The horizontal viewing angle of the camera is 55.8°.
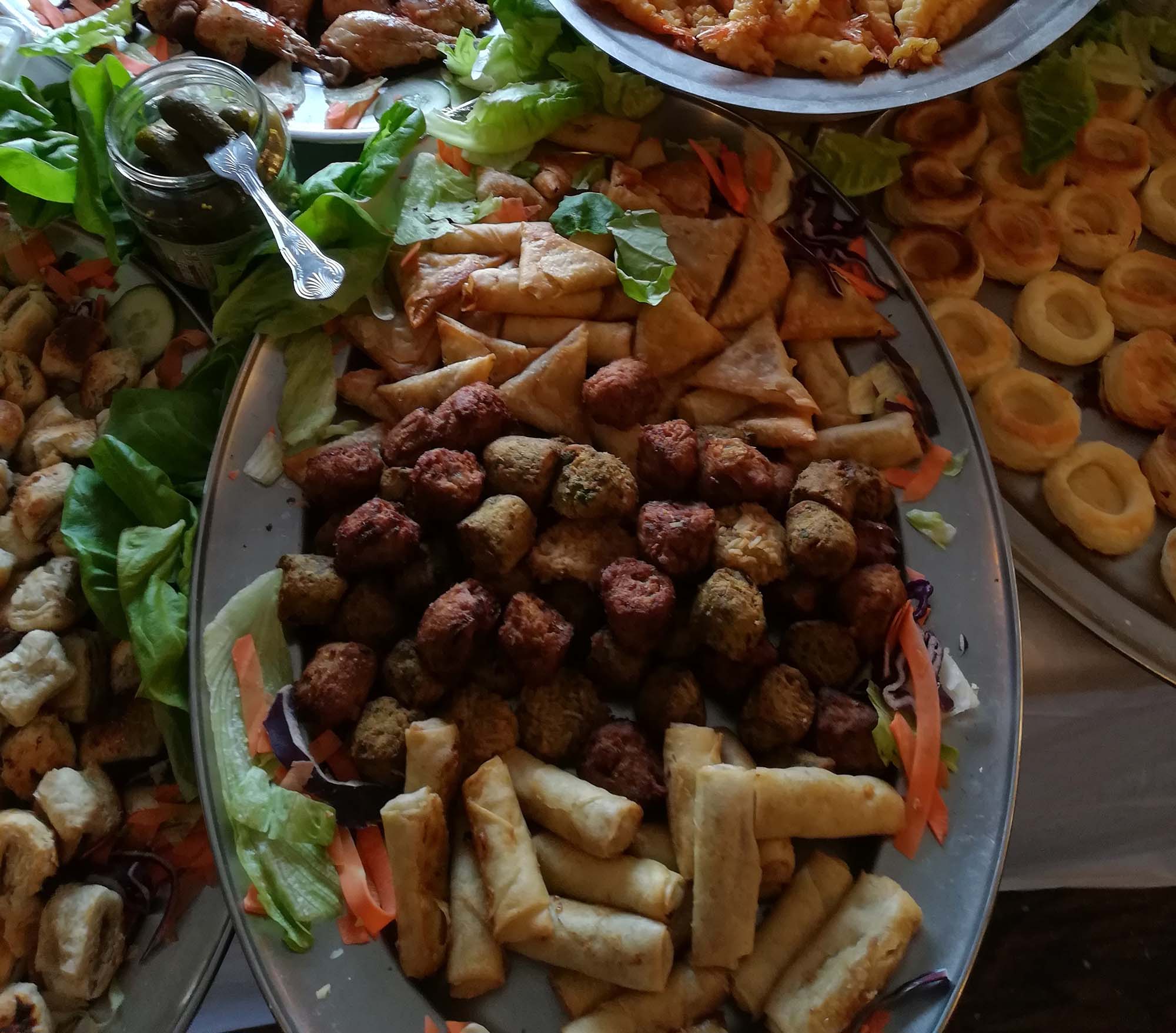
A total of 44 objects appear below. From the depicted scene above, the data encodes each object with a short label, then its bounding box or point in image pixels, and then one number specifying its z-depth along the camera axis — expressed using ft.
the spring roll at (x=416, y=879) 1.53
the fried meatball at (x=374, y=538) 1.71
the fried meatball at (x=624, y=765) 1.63
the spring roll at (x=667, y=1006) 1.49
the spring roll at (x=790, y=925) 1.53
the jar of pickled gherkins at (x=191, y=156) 1.94
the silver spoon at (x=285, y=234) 1.86
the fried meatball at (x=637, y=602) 1.66
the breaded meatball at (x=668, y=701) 1.69
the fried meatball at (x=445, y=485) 1.75
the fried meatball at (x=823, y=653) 1.72
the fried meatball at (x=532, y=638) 1.66
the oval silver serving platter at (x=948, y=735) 1.52
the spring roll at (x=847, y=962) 1.48
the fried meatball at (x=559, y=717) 1.68
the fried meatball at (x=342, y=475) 1.80
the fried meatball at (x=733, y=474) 1.79
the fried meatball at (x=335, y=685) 1.65
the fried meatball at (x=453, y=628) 1.64
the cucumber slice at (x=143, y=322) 2.14
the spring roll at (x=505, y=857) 1.52
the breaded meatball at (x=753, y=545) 1.74
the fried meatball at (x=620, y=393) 1.85
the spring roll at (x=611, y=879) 1.54
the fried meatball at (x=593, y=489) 1.75
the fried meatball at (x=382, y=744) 1.63
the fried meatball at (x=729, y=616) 1.67
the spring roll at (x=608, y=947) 1.49
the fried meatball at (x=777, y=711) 1.66
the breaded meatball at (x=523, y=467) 1.78
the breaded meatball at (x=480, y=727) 1.66
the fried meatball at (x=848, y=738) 1.66
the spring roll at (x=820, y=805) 1.58
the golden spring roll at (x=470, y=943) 1.52
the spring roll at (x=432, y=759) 1.58
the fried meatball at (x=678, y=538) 1.73
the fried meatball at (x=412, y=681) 1.68
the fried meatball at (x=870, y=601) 1.73
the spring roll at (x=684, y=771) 1.59
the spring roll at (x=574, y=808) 1.56
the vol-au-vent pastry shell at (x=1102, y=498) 1.96
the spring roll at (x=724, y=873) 1.52
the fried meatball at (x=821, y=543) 1.71
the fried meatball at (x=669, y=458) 1.81
